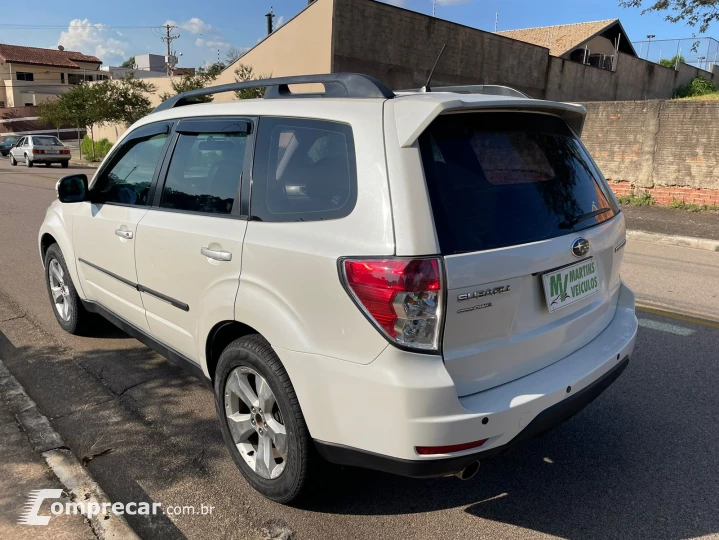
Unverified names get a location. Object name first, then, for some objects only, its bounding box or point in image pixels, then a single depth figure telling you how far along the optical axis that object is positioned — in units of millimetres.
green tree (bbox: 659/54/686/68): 41312
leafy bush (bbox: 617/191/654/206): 13891
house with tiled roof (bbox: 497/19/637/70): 36875
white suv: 2203
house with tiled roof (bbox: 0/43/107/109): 65000
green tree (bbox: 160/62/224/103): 29812
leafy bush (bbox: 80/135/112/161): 35938
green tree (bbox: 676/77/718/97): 40844
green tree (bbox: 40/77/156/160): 31975
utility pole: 64688
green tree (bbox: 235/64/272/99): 24922
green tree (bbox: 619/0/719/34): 18344
